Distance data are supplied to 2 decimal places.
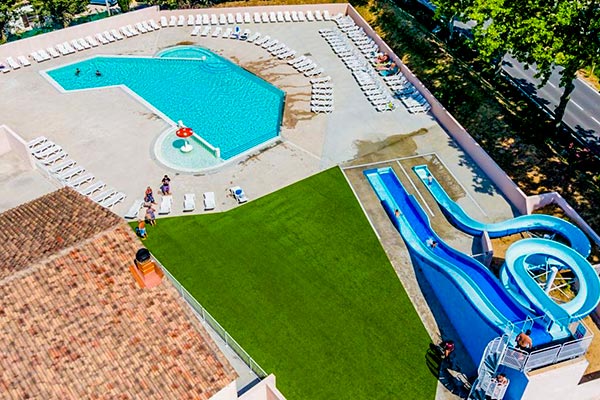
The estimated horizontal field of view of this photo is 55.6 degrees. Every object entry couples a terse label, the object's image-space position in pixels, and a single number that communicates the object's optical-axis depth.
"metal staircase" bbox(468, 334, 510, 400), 21.34
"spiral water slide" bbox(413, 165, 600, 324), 22.81
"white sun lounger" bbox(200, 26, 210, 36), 50.62
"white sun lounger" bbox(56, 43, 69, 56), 46.72
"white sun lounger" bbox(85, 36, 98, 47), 48.17
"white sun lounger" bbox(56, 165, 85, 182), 32.63
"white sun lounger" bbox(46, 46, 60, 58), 46.34
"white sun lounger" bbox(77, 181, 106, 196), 31.98
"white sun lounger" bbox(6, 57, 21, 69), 44.53
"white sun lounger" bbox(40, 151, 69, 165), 34.16
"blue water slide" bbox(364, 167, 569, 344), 23.22
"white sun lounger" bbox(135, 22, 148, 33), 50.59
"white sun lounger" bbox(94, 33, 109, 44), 48.66
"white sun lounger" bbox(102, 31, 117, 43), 49.03
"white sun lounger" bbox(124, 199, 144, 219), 30.73
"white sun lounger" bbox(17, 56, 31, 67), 44.97
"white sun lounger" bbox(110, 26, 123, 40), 49.34
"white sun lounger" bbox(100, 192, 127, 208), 31.34
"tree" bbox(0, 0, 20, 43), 47.33
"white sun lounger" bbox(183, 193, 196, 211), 31.33
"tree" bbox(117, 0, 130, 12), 53.53
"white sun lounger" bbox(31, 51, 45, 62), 45.59
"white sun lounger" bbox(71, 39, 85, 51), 47.47
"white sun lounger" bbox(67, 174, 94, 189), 32.34
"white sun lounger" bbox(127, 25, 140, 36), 50.26
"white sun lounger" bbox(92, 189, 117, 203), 31.57
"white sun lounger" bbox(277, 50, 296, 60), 46.84
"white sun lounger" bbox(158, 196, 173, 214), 31.11
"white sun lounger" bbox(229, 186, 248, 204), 32.06
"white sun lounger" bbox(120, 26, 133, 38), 49.85
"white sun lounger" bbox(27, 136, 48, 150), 34.97
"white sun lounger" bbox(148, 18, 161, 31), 51.22
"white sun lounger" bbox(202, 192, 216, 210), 31.42
